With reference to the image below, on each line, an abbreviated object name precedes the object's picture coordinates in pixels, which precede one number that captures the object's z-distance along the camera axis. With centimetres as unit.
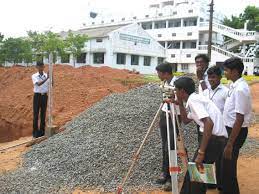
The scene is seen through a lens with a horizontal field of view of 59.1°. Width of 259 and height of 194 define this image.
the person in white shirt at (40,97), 478
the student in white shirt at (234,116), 226
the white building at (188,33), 2339
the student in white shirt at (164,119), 284
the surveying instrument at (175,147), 215
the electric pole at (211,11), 1522
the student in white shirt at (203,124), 204
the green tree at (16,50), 2026
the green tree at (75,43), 1933
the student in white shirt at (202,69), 288
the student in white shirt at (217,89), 264
